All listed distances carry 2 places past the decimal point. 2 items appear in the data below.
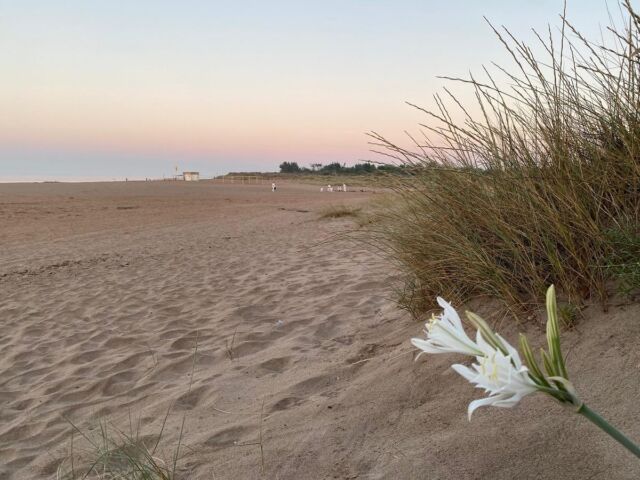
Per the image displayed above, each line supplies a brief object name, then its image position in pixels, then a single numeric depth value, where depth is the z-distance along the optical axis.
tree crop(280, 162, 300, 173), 80.69
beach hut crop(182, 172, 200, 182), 67.88
